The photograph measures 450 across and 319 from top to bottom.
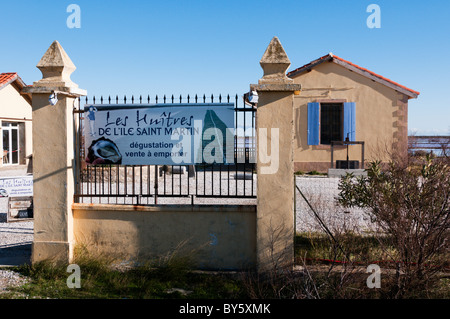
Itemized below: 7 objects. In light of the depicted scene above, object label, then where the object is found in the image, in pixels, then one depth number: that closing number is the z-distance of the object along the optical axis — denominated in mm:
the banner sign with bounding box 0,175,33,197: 9602
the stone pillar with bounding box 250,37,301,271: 5477
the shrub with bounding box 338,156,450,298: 4594
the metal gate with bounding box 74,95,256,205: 5984
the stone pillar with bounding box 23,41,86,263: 5820
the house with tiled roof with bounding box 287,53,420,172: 17438
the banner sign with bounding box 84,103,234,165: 5953
